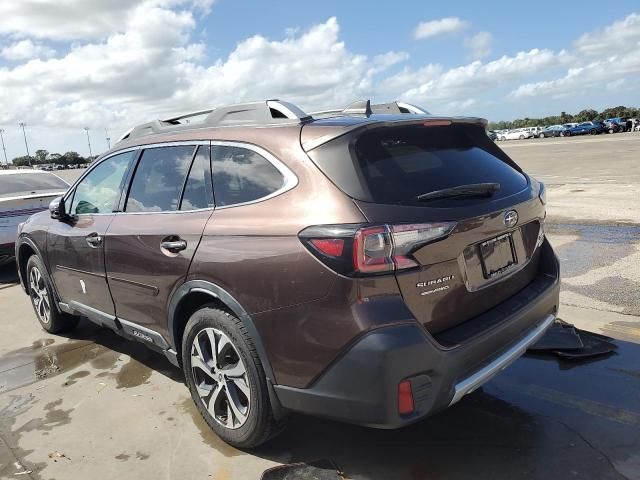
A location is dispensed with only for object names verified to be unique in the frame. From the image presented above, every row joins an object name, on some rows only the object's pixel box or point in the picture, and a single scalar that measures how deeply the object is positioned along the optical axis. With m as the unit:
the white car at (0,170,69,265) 7.94
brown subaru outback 2.47
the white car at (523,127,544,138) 67.89
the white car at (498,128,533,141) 70.31
